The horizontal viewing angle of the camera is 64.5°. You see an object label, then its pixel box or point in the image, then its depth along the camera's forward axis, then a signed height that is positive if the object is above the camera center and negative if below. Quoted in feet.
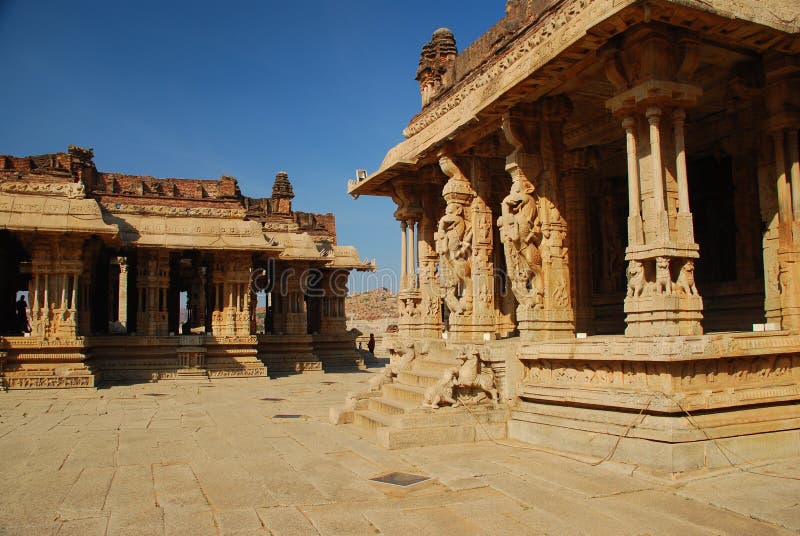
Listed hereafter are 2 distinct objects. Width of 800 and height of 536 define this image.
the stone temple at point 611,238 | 19.58 +3.30
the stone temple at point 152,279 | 48.03 +4.48
